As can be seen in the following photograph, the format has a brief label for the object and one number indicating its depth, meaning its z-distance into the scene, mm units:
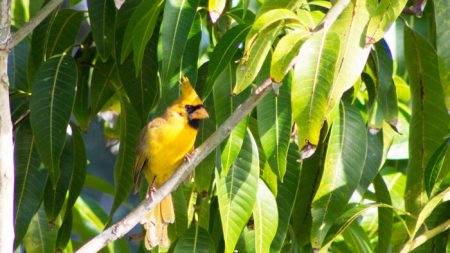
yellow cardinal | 4856
